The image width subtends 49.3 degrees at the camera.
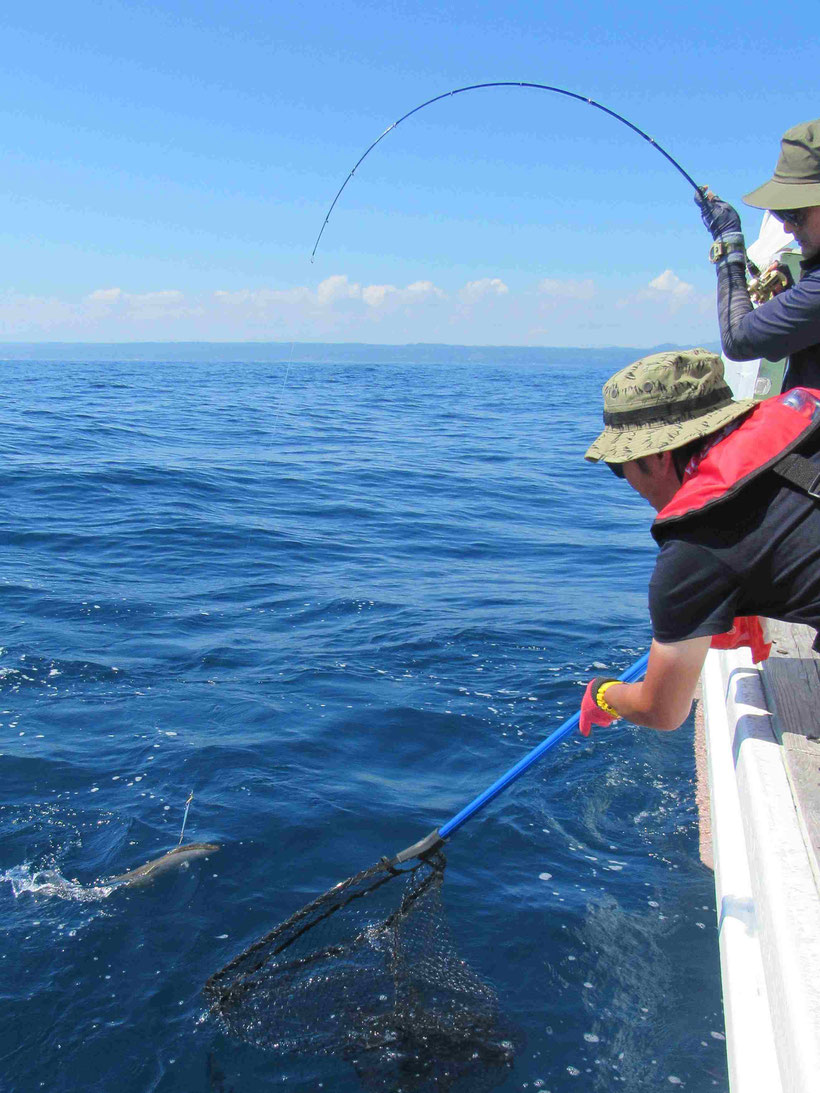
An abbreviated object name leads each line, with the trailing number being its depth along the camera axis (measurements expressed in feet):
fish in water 15.06
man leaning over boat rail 7.11
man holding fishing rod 9.41
